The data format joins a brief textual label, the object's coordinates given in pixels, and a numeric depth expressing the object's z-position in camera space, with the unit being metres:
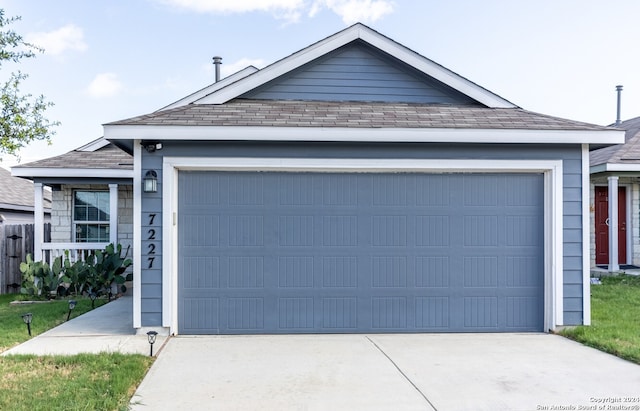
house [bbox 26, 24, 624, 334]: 6.07
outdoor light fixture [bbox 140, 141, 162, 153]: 6.02
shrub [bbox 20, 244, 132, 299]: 8.82
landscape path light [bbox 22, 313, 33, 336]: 5.80
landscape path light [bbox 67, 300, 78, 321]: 6.86
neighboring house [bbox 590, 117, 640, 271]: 11.72
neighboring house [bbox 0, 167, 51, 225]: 16.38
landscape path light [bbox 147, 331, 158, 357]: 5.05
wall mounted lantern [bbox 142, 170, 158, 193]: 5.95
